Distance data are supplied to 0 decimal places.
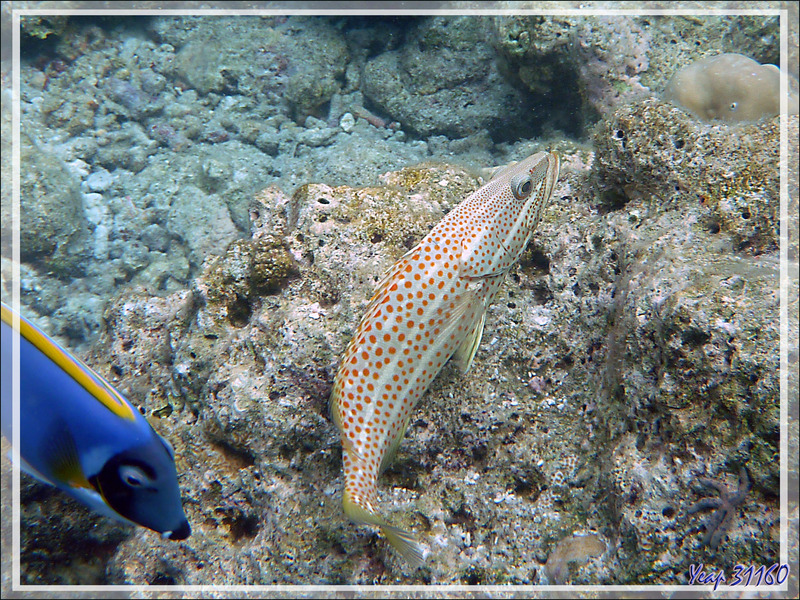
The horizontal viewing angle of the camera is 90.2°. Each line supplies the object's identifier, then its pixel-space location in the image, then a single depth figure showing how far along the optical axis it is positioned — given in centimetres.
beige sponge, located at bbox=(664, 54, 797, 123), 302
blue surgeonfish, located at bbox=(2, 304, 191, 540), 109
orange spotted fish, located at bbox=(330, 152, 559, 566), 223
